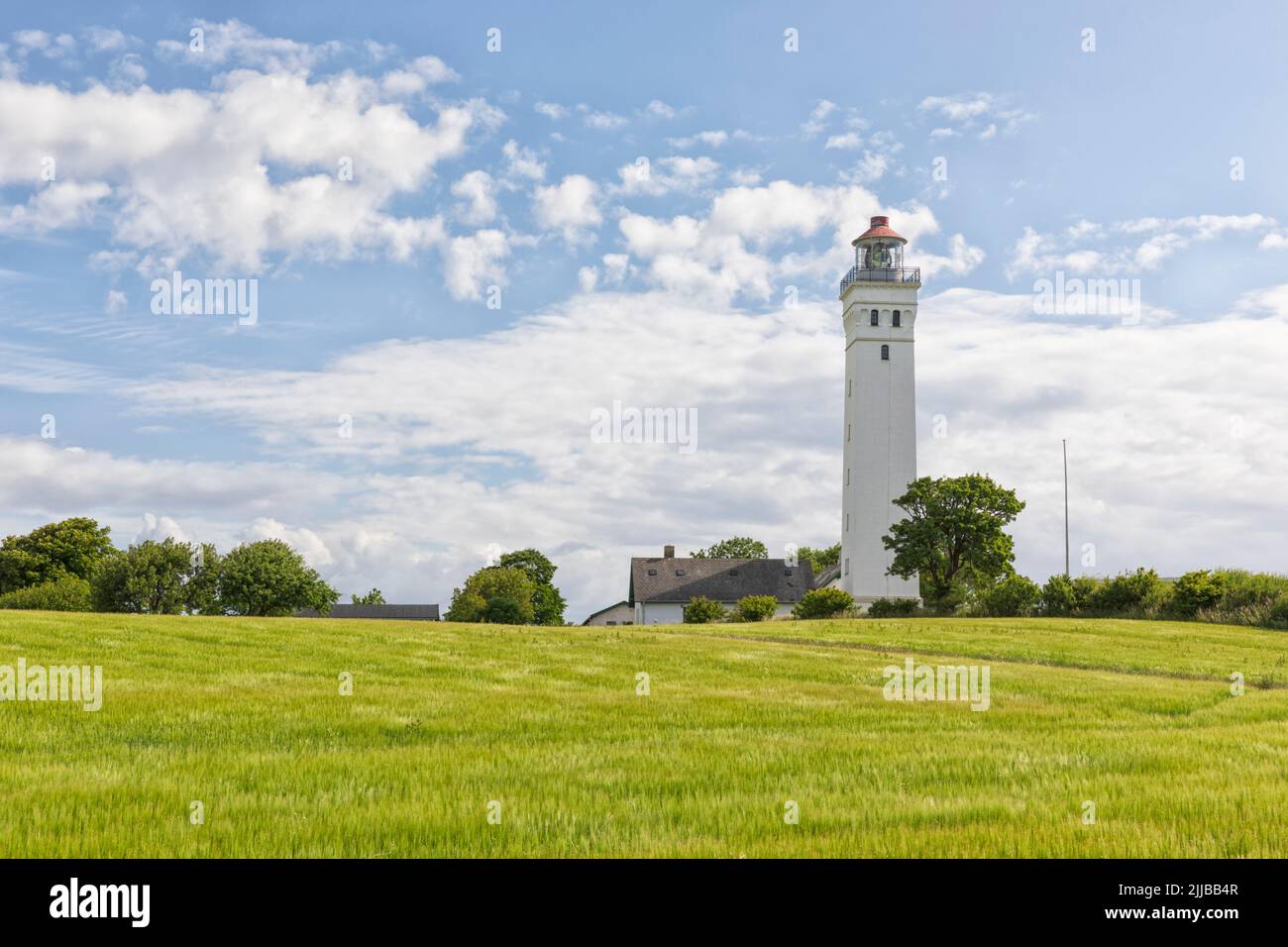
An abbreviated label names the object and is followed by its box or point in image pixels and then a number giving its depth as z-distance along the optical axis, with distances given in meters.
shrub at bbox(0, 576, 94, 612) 75.19
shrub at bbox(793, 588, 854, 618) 61.91
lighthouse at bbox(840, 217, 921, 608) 72.31
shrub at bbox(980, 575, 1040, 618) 53.88
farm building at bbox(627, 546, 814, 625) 93.38
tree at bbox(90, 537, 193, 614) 72.56
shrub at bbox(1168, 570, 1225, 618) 47.53
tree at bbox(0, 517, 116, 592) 83.50
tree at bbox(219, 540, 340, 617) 73.75
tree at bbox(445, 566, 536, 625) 87.38
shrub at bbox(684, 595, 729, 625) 71.25
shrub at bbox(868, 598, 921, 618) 59.16
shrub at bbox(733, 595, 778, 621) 64.44
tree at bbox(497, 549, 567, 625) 104.69
